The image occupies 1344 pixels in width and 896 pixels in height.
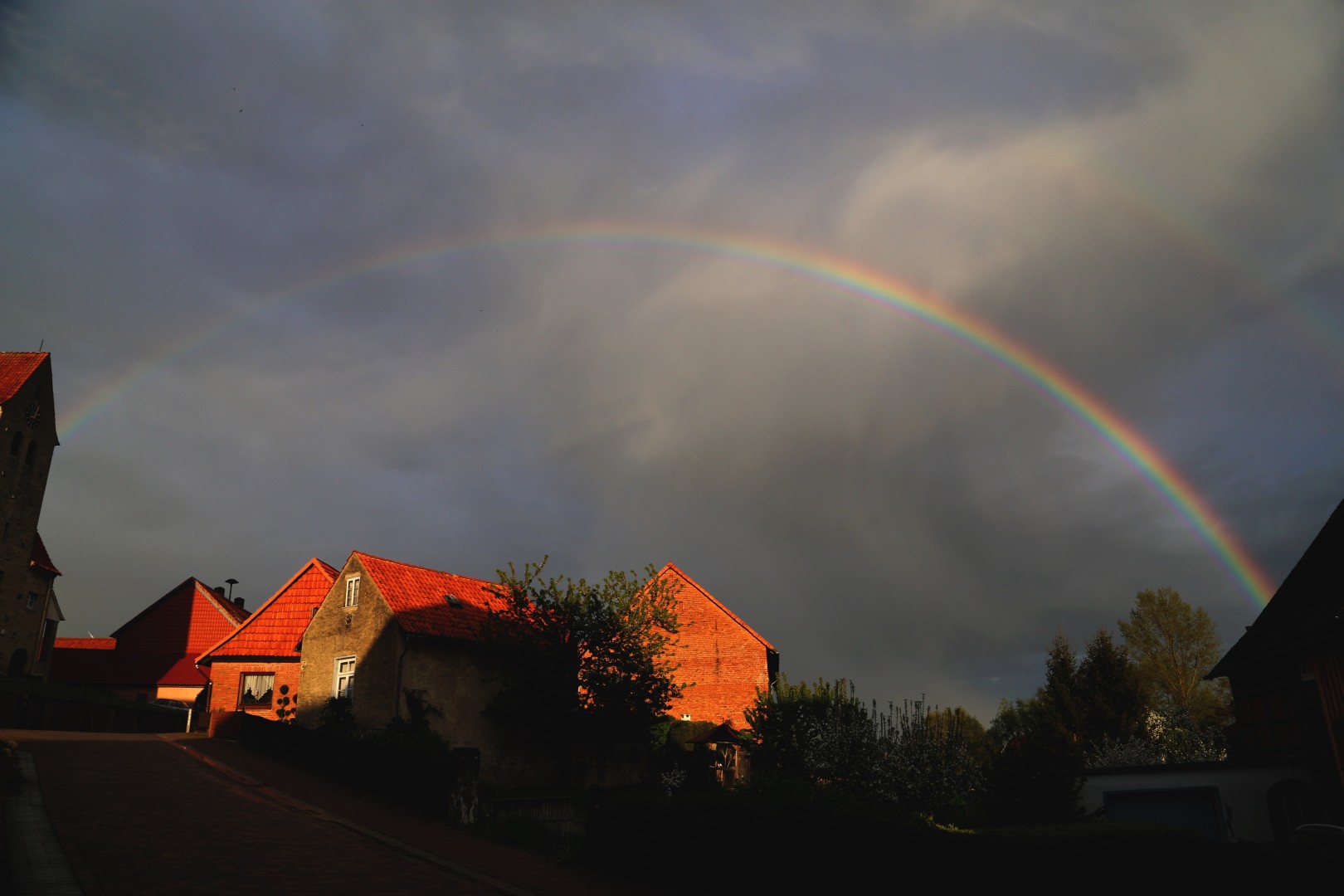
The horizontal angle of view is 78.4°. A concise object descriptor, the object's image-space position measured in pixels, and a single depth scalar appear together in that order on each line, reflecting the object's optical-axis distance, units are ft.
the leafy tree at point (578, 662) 96.12
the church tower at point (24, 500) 140.97
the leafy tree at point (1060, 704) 147.84
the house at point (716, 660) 150.20
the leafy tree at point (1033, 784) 84.43
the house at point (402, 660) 94.43
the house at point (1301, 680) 74.23
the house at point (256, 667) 113.39
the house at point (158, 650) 174.29
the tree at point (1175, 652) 160.86
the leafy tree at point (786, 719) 102.17
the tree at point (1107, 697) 143.13
